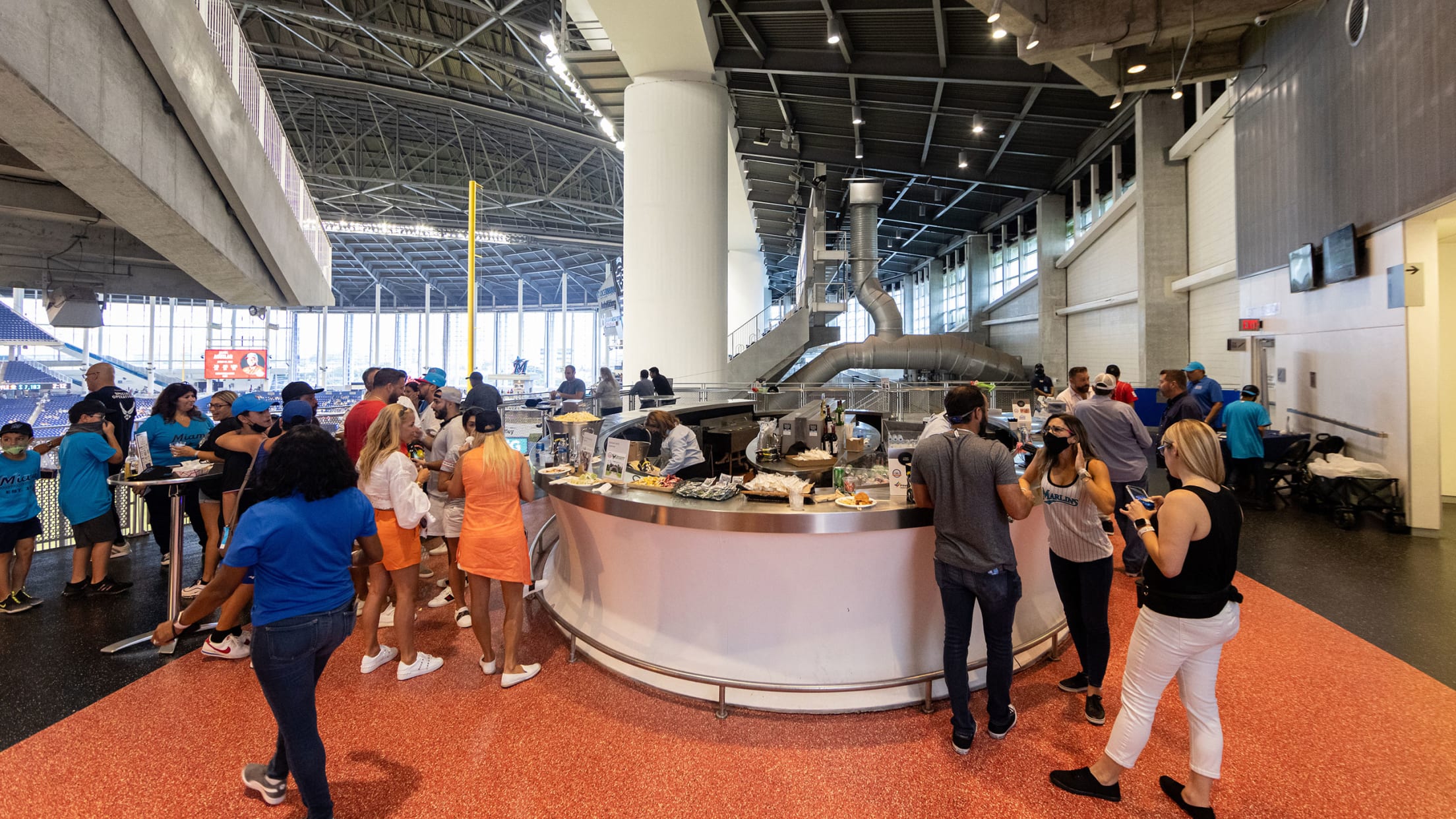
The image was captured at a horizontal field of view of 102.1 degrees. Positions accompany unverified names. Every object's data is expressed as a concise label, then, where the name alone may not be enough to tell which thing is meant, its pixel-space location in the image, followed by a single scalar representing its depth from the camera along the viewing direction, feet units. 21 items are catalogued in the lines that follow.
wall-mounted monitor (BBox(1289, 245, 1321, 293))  21.93
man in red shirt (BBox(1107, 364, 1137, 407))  22.53
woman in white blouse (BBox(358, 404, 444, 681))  10.19
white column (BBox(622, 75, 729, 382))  34.71
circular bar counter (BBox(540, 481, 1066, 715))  9.74
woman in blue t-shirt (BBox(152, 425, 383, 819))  6.36
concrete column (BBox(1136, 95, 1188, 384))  36.45
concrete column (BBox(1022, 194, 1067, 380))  56.08
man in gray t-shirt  8.17
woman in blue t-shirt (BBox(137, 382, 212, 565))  16.19
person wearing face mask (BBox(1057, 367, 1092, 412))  17.19
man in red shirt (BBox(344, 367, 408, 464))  14.17
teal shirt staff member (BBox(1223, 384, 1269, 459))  21.29
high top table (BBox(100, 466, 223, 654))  12.09
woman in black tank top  6.63
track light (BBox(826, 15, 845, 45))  28.17
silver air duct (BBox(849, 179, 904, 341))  53.26
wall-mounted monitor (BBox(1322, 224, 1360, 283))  19.83
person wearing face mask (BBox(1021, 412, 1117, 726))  8.84
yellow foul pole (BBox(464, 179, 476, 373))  39.34
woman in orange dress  10.43
